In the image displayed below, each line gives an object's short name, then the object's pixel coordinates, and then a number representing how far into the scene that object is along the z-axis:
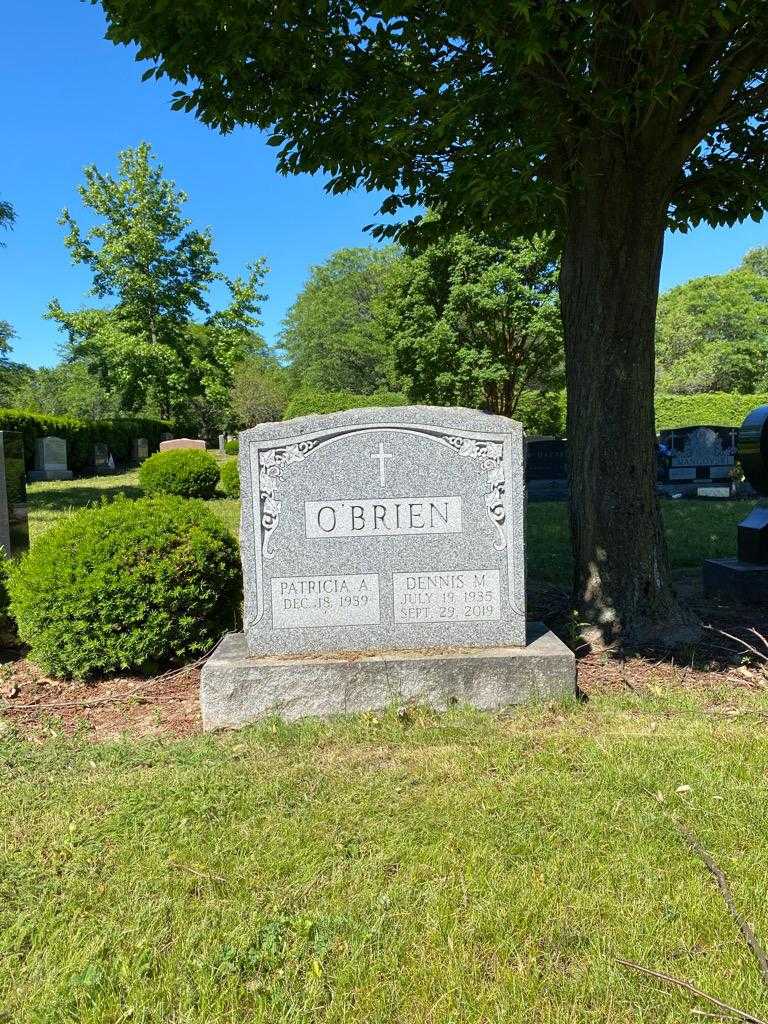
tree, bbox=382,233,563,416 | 24.11
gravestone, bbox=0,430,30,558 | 5.89
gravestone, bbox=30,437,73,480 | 23.28
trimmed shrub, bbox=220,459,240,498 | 17.19
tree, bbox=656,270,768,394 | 43.22
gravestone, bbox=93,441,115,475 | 27.03
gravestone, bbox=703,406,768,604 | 6.24
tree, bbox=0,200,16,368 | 18.05
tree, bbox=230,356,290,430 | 49.97
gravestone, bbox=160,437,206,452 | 27.11
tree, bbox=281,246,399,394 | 47.44
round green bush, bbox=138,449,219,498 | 16.17
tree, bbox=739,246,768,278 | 56.06
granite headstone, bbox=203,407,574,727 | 4.05
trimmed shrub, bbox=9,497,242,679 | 4.27
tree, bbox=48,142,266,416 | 26.83
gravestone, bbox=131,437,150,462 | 32.03
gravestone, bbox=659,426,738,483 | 18.42
